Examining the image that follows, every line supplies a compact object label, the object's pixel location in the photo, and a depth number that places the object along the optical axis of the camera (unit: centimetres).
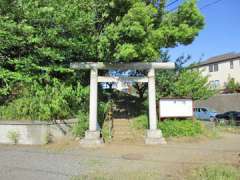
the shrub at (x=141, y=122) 1363
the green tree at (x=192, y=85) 1583
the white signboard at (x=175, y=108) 1334
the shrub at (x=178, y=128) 1287
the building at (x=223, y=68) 3866
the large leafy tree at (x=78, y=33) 1177
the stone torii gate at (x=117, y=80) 1166
